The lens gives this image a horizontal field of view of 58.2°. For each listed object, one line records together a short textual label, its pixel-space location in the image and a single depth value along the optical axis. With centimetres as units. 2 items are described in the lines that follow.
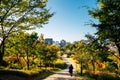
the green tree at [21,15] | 923
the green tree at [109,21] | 853
